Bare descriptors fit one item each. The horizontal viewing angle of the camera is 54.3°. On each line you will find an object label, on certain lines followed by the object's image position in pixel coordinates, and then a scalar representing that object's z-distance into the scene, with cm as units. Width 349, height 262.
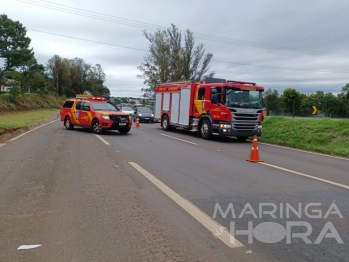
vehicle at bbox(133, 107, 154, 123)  3184
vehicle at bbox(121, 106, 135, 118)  3494
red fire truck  1602
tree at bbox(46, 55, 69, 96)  7344
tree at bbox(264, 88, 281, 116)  6012
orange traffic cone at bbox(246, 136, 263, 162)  1027
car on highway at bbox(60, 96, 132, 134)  1756
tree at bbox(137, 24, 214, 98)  4538
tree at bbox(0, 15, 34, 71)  4031
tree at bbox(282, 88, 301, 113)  6344
